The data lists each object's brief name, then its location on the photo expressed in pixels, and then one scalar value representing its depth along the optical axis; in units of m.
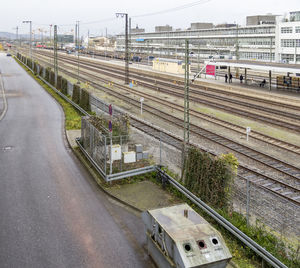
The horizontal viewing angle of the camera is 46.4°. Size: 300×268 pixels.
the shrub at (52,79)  53.66
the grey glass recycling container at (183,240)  8.48
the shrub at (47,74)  57.25
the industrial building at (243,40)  82.84
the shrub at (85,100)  31.86
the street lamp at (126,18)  52.17
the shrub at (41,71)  63.70
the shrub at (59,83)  46.69
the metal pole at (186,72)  15.40
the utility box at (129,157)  16.33
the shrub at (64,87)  43.25
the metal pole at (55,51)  50.65
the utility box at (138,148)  16.58
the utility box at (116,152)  15.98
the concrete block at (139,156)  16.64
